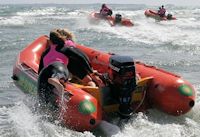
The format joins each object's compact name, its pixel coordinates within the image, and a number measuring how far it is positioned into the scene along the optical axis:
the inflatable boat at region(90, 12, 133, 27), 20.17
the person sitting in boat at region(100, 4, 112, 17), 21.55
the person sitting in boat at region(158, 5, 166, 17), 23.98
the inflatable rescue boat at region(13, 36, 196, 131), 5.34
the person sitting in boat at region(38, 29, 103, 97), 5.92
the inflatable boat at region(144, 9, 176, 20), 24.17
